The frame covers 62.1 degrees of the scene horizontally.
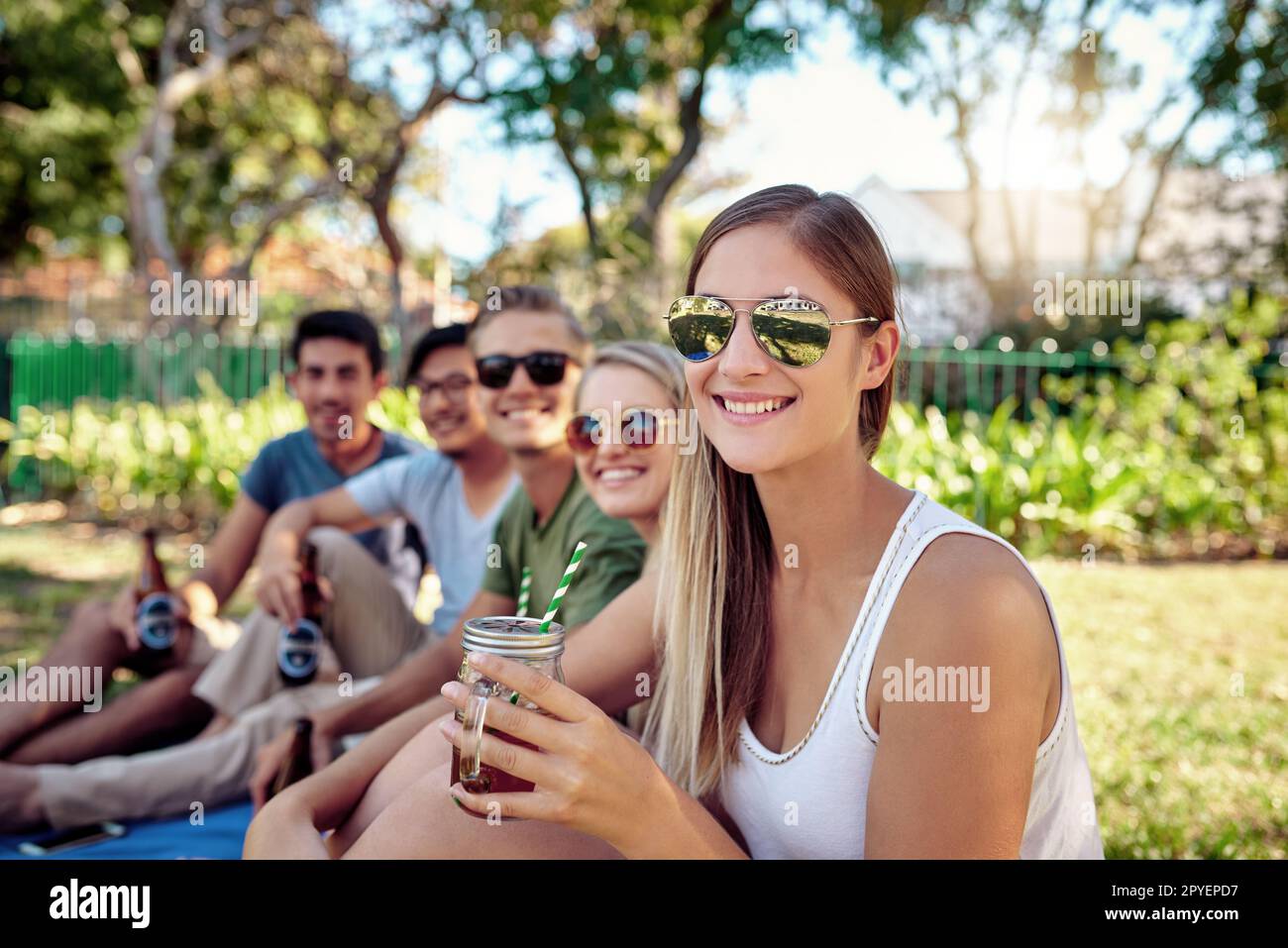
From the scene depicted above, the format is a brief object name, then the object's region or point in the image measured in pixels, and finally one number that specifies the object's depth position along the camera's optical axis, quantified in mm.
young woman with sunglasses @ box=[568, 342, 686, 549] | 2932
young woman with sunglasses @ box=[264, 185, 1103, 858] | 1733
